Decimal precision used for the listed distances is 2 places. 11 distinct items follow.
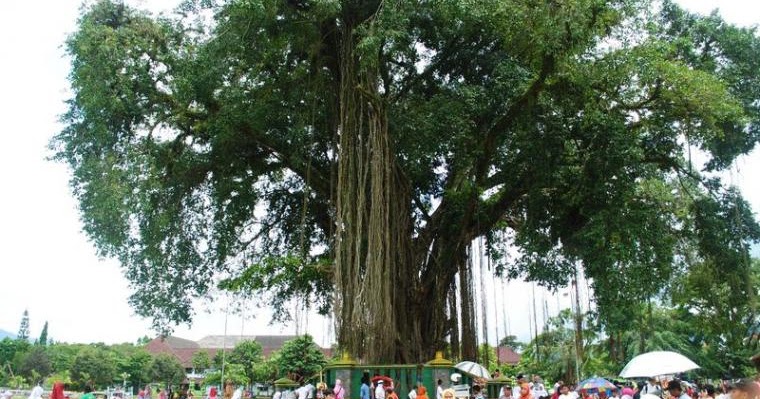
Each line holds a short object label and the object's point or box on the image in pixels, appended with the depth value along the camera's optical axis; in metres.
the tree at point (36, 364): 33.34
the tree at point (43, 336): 46.83
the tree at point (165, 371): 33.59
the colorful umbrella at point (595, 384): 9.02
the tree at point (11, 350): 34.69
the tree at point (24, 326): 55.18
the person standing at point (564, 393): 6.23
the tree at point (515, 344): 32.03
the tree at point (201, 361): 37.09
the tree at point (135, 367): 33.00
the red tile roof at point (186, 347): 43.53
